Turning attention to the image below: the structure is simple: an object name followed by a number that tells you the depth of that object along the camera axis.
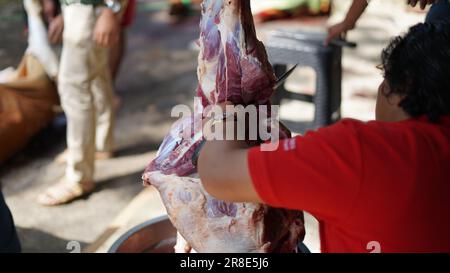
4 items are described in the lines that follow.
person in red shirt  1.20
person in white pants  3.11
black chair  3.50
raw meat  1.69
